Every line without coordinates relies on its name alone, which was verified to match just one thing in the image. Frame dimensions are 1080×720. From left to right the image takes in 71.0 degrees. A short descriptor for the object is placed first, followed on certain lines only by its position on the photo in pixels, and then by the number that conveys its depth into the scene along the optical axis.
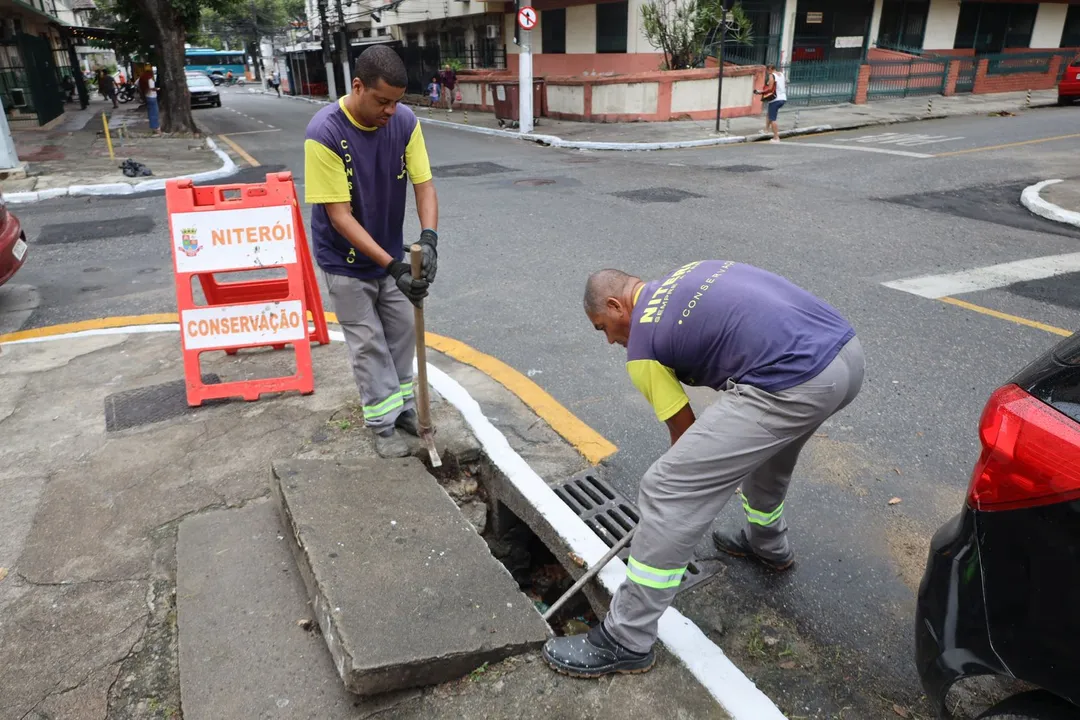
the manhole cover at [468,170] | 12.88
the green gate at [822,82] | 22.20
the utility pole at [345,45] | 33.03
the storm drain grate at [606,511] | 3.04
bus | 58.11
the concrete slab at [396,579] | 2.42
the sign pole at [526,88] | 18.41
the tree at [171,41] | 18.84
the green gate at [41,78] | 22.34
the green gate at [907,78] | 23.70
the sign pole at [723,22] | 17.08
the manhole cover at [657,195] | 10.05
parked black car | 1.55
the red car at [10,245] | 6.18
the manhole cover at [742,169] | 12.46
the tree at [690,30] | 19.53
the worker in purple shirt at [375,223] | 3.30
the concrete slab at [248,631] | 2.37
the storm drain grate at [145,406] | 4.14
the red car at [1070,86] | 22.86
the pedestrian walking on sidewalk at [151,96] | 22.66
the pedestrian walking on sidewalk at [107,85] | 35.62
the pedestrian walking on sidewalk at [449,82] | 27.44
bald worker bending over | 2.31
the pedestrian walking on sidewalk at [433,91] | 28.02
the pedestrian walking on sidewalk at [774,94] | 15.98
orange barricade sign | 4.23
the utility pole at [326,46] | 35.66
